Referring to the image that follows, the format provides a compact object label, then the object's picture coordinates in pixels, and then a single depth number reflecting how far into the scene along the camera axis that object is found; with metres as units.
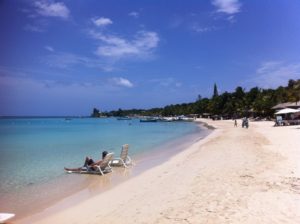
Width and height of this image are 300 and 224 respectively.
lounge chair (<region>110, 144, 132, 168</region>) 9.79
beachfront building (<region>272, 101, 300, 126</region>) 25.04
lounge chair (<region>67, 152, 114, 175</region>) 8.53
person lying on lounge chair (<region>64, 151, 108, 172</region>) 8.70
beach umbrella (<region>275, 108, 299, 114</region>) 25.05
